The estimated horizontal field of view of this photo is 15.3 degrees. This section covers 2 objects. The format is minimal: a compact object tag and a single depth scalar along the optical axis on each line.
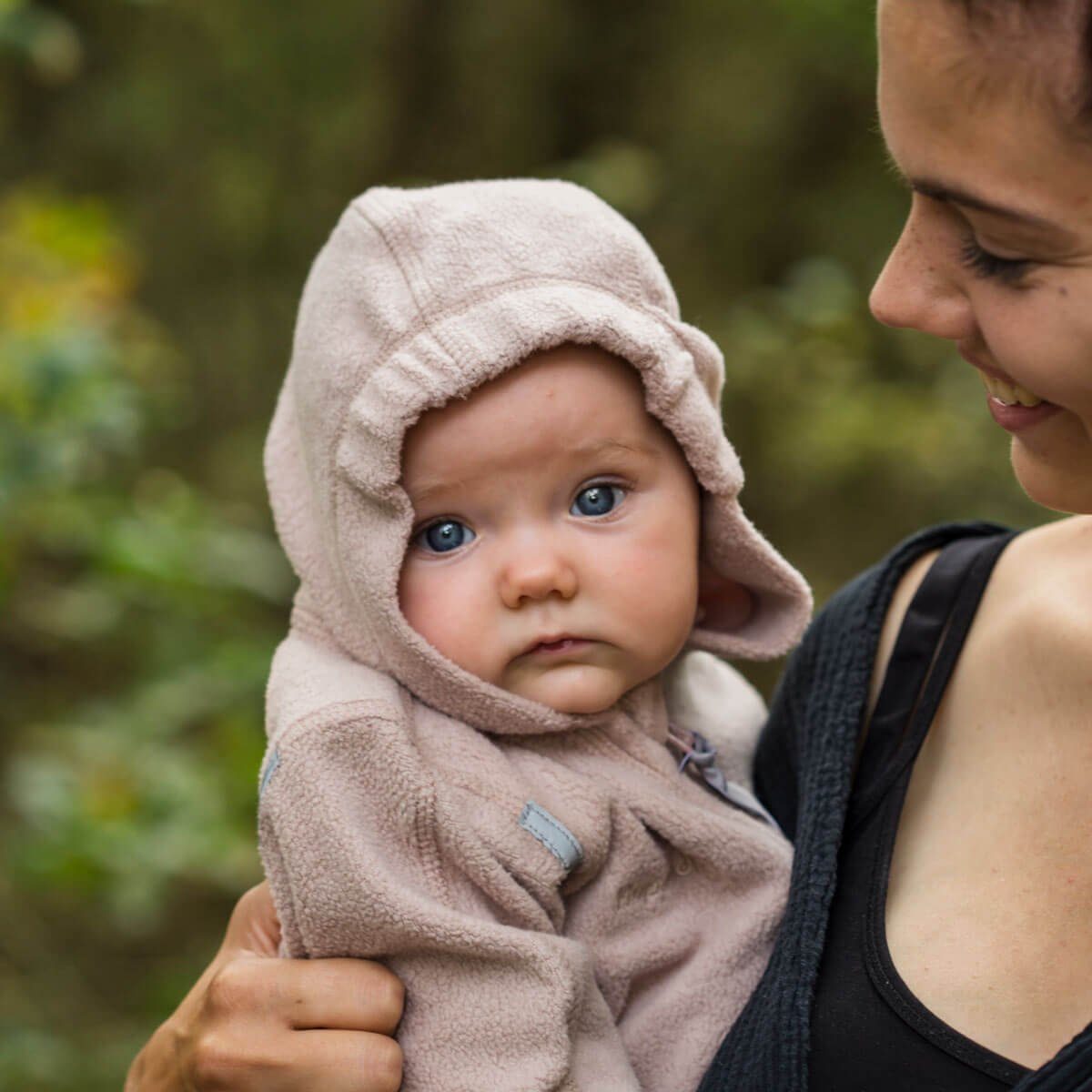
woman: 1.02
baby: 1.08
